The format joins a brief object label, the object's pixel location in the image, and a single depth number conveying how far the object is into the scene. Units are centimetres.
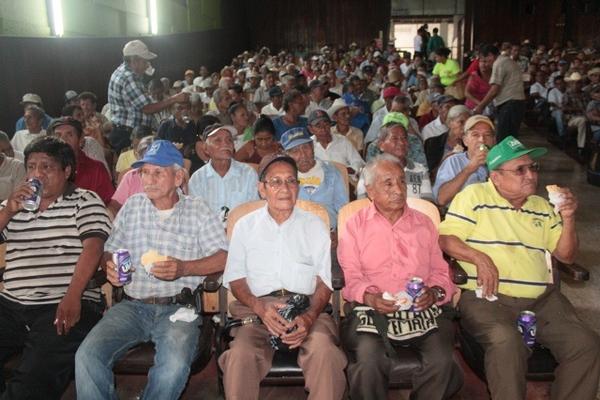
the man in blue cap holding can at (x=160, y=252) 241
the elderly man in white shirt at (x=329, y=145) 462
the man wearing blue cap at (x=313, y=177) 365
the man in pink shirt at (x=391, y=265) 234
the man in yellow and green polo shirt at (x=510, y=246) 239
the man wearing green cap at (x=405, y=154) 384
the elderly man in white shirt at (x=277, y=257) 243
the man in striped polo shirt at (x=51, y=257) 244
